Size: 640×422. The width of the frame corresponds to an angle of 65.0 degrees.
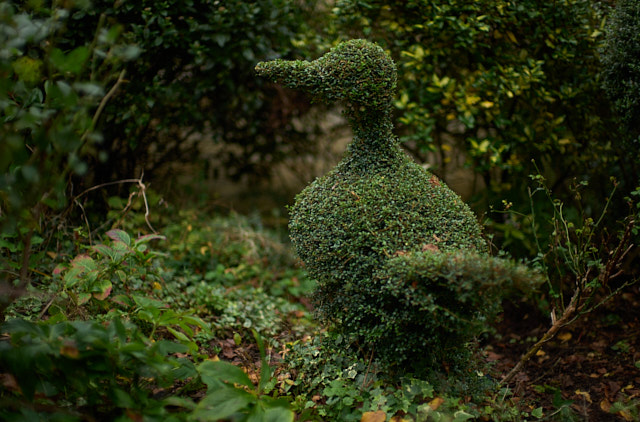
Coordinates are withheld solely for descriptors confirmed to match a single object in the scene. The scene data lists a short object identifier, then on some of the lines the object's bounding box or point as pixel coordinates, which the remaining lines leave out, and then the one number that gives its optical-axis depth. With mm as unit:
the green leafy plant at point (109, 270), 2848
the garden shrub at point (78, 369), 1943
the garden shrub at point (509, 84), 3883
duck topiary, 2359
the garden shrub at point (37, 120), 1840
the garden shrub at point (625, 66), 3121
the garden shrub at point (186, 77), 3945
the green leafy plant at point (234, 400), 2031
